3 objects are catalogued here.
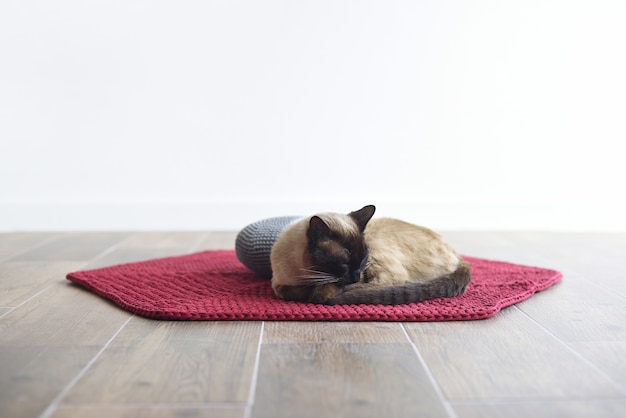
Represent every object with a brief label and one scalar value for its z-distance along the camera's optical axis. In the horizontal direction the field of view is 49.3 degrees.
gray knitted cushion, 2.46
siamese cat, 2.03
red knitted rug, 2.01
